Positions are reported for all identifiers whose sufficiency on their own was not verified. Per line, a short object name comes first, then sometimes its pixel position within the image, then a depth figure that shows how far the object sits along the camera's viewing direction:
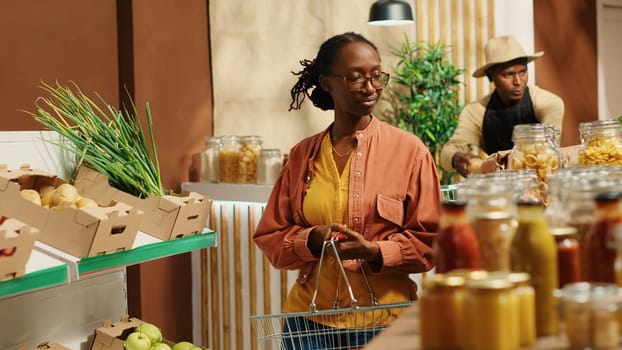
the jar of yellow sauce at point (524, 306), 1.07
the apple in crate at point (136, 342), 2.78
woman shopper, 2.61
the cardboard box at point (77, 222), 2.34
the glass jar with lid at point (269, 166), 5.03
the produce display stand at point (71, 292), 2.22
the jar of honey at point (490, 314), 1.02
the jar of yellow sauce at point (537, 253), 1.18
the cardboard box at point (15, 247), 2.03
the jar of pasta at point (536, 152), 2.20
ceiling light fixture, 5.42
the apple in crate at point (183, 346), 2.91
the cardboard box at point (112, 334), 2.79
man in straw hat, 4.59
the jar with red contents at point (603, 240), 1.18
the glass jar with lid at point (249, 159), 5.18
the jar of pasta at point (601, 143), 2.23
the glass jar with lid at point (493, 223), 1.18
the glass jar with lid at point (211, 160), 5.38
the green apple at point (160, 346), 2.85
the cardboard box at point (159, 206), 2.72
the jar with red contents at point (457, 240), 1.16
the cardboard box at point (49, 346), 2.58
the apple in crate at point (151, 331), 2.89
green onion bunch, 2.80
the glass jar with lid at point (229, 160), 5.25
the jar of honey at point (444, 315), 1.08
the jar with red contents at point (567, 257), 1.21
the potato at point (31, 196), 2.42
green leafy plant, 5.75
